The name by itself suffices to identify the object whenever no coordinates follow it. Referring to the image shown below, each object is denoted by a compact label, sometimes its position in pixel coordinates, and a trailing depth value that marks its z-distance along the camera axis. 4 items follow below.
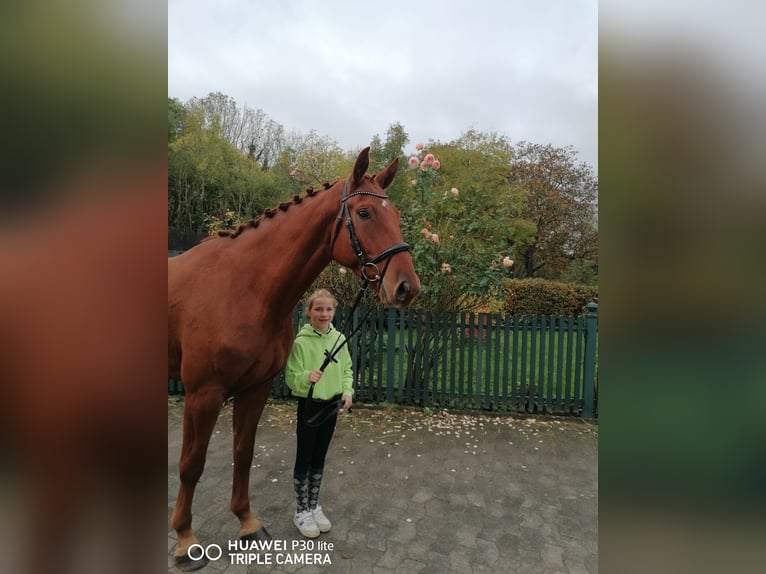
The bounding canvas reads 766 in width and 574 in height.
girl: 2.75
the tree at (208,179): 17.95
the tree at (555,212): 19.86
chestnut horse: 2.26
